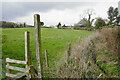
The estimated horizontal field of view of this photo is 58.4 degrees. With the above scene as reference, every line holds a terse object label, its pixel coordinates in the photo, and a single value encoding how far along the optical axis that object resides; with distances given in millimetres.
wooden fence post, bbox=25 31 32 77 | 3160
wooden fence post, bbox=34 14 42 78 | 2432
